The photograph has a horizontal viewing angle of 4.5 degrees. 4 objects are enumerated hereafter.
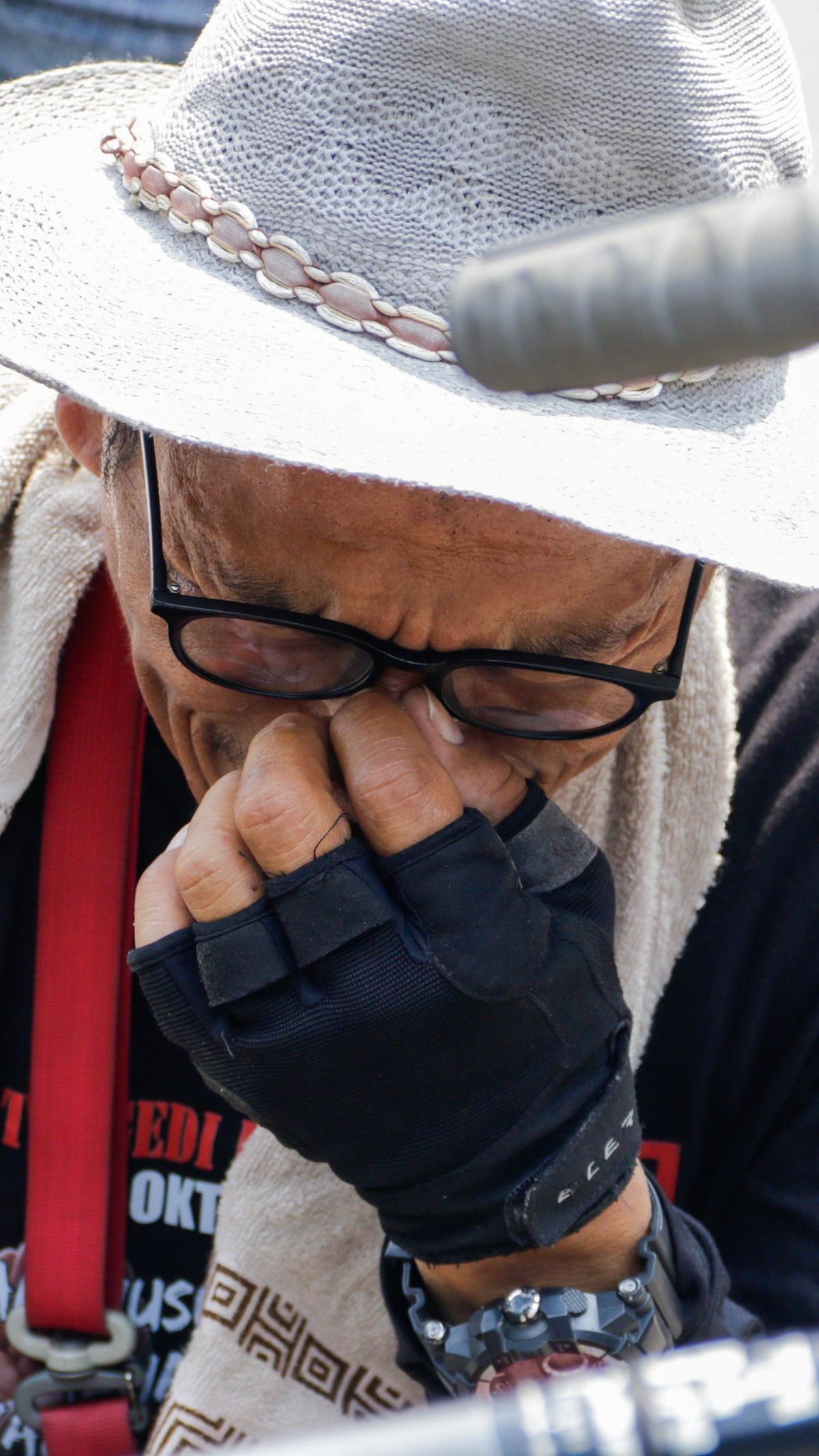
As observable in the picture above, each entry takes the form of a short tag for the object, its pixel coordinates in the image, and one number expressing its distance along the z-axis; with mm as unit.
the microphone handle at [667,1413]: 1397
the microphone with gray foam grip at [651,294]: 1120
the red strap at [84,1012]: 2398
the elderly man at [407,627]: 2238
